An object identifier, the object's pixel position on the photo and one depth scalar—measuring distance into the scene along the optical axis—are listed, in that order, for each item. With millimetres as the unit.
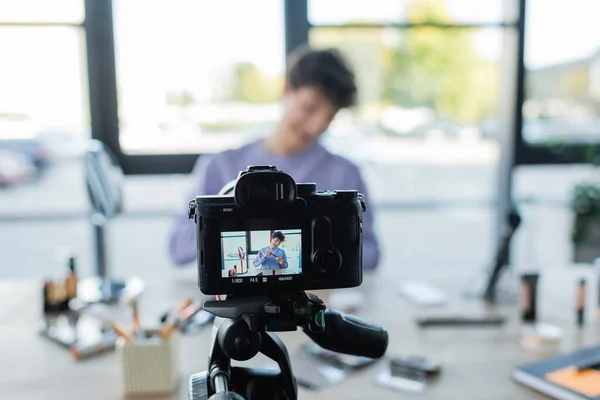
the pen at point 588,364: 1224
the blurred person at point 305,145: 1990
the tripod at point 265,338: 731
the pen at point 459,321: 1547
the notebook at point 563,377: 1120
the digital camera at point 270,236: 738
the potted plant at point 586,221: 3291
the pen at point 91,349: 1338
